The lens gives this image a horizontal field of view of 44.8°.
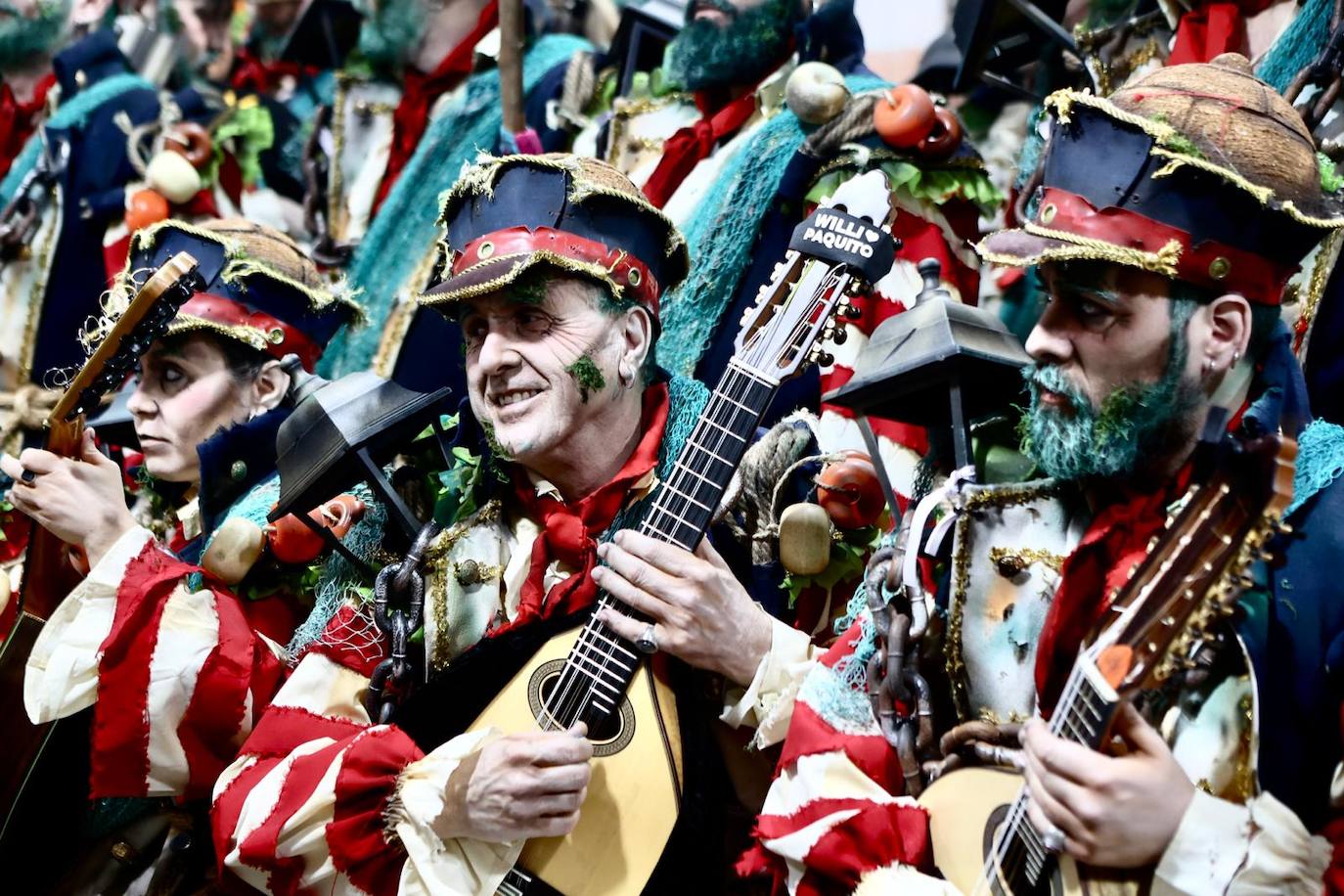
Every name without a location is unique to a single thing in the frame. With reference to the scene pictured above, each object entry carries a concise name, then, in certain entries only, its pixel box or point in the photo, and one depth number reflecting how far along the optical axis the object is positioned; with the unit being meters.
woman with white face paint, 3.37
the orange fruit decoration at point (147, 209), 5.80
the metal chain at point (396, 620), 3.19
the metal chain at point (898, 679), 2.62
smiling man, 2.86
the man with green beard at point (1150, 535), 2.14
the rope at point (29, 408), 5.12
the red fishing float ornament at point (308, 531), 3.59
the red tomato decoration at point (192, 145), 6.03
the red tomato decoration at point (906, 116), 4.14
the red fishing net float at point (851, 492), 3.12
